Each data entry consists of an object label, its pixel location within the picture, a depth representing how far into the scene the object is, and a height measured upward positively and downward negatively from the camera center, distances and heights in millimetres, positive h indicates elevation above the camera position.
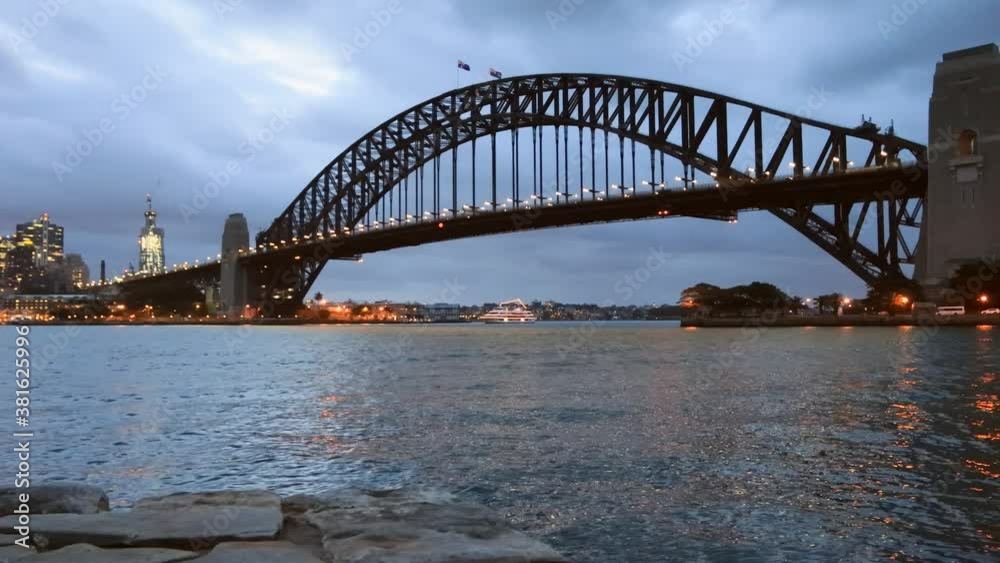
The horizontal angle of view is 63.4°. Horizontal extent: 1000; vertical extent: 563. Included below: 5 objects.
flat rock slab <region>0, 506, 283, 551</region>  5219 -1405
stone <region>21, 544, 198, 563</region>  4652 -1367
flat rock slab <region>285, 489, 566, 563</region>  5070 -1502
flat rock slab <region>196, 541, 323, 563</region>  4770 -1418
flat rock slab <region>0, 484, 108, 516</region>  6105 -1371
